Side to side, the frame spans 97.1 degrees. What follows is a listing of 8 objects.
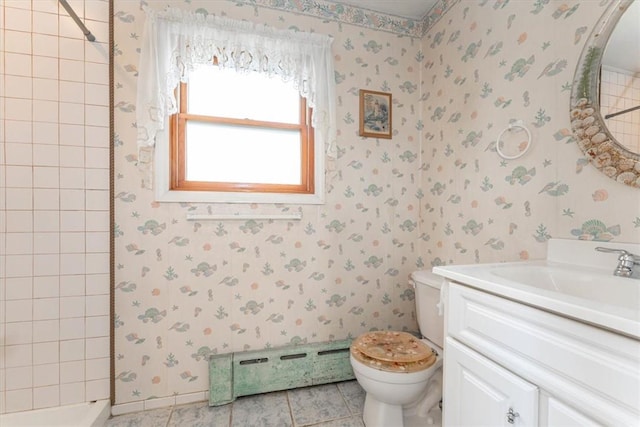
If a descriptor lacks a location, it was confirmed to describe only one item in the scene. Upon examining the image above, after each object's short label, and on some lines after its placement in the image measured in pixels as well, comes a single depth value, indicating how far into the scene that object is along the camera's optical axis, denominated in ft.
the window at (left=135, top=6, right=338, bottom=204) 4.95
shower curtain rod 3.87
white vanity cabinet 1.77
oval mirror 3.03
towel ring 4.08
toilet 3.99
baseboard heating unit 5.09
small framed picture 6.03
